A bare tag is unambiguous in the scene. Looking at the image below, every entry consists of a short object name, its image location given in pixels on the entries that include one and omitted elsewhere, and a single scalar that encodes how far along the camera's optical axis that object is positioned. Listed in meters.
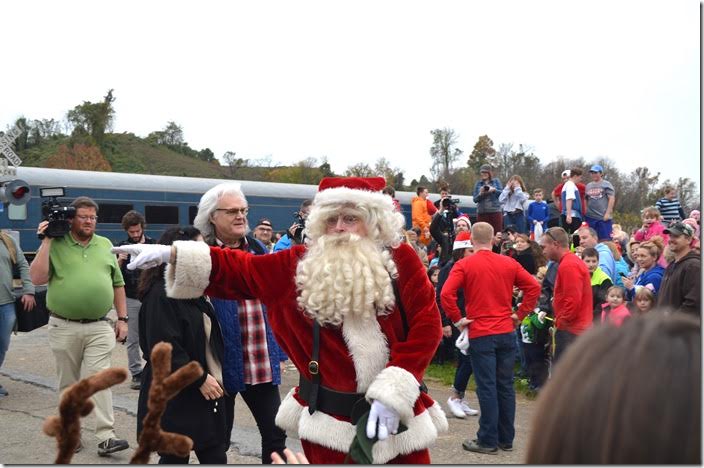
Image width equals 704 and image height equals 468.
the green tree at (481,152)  52.28
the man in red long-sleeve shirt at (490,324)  6.17
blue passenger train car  18.33
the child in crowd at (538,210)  13.12
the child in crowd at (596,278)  7.45
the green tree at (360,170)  40.78
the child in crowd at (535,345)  7.85
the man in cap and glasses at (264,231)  10.46
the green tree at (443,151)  46.66
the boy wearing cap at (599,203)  11.91
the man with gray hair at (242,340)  4.36
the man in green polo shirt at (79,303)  5.87
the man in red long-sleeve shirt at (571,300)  6.66
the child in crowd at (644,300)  6.44
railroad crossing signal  12.59
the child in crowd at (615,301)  6.82
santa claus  3.29
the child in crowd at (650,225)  9.45
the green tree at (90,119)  46.75
